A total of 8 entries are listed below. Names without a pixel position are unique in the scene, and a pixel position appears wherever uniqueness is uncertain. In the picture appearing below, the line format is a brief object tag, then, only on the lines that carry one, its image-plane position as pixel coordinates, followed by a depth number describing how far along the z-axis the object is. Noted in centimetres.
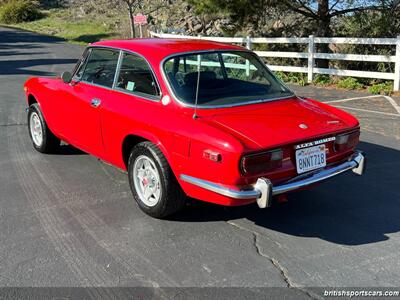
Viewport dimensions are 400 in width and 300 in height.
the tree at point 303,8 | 1391
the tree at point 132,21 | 2668
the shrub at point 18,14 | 5131
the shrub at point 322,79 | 1353
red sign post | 2239
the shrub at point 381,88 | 1166
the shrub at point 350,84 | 1256
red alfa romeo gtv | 376
